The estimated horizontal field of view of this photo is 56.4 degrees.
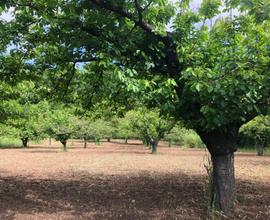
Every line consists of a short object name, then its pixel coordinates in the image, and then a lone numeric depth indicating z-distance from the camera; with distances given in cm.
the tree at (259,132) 1672
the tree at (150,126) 1620
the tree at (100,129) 2028
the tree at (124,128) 1855
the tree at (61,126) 1782
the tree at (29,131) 1925
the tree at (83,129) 1854
